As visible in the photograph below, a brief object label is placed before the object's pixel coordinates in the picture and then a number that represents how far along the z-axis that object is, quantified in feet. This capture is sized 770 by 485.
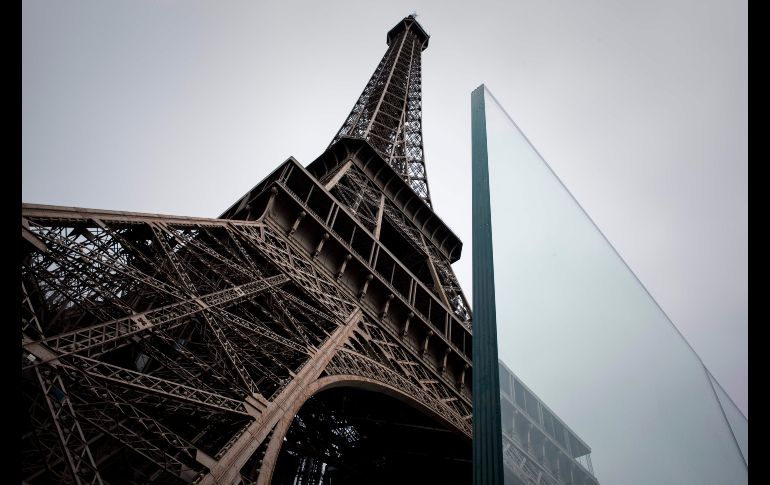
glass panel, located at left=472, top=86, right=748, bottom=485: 15.66
